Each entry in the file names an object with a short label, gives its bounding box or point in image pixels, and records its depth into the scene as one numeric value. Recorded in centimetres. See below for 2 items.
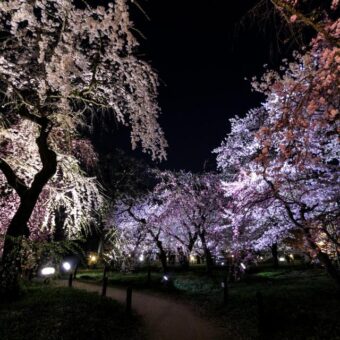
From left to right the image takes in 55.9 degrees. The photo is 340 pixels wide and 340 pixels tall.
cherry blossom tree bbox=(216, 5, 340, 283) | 546
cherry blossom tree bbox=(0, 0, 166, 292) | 784
